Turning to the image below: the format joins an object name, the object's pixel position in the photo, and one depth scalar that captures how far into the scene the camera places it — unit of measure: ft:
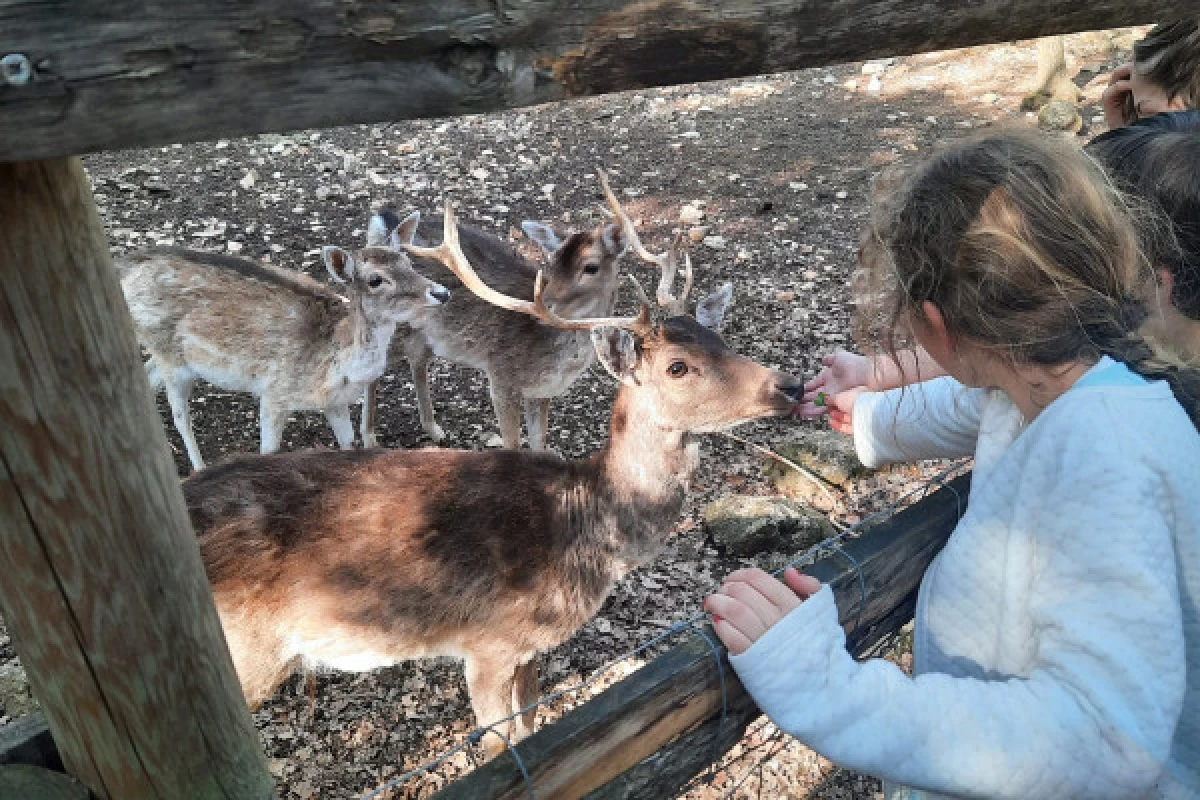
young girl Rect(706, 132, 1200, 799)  4.58
